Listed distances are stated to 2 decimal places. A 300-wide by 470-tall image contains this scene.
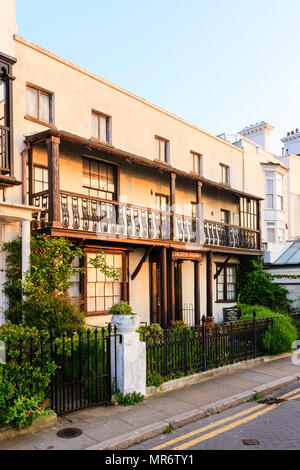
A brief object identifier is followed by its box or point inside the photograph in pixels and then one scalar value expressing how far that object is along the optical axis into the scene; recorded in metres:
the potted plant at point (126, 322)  7.27
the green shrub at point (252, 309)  12.98
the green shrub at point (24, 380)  5.54
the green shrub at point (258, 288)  18.08
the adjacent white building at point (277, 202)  18.95
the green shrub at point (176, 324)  12.82
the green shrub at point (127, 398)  7.00
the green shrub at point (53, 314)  8.73
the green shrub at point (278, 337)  10.94
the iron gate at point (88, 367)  6.55
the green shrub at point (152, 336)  7.90
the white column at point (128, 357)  7.11
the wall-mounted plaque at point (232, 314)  14.03
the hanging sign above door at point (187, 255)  14.27
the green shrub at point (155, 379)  7.69
